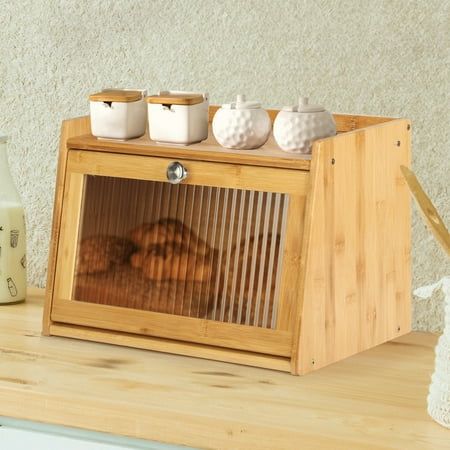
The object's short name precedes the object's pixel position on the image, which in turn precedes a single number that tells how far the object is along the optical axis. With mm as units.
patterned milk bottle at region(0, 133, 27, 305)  2615
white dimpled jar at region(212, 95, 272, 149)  2367
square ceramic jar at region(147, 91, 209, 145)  2392
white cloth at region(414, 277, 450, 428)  2143
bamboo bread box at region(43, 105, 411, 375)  2330
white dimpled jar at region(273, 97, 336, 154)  2335
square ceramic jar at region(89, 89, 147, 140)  2423
